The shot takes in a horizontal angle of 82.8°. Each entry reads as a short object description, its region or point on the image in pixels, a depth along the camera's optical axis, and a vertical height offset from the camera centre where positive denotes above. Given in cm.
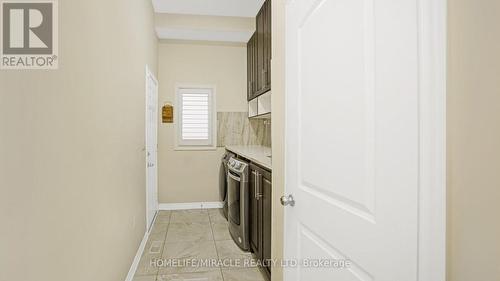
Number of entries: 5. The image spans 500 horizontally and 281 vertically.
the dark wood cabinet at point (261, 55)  307 +102
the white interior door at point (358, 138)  68 +0
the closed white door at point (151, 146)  339 -13
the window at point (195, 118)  457 +30
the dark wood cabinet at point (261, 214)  218 -65
